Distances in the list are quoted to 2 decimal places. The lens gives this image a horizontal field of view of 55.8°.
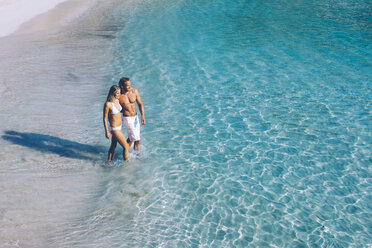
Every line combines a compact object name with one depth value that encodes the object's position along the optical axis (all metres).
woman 6.92
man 7.08
